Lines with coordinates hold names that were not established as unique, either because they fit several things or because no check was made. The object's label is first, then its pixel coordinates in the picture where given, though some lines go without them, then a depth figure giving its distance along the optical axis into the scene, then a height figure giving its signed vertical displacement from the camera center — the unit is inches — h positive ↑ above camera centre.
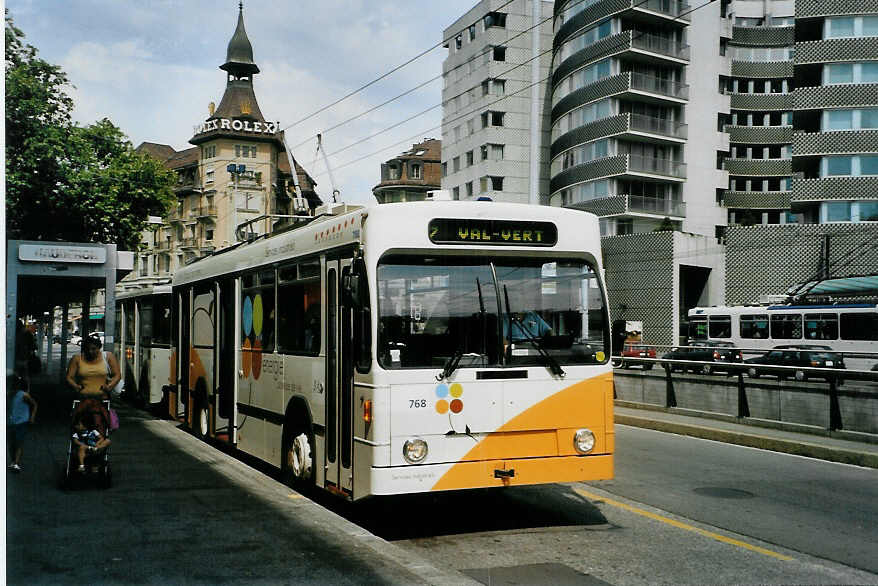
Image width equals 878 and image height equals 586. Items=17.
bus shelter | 606.5 +49.8
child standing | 411.2 -37.5
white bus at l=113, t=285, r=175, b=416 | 754.2 -5.6
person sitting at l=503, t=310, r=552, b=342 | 316.8 +1.0
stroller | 365.7 -46.7
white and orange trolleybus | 305.1 -6.9
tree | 766.5 +177.4
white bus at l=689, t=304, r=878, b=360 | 1491.1 +0.8
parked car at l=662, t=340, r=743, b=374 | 1486.2 -45.0
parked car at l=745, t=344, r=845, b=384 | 1330.0 -47.2
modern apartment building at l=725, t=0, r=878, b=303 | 2054.6 +370.7
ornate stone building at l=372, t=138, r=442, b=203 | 4160.9 +729.8
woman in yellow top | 383.9 -16.9
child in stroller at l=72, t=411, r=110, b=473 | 369.4 -41.1
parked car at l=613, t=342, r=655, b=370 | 1871.3 -47.5
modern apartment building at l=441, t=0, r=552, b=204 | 2819.9 +737.3
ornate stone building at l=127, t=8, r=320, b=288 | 2800.2 +533.5
